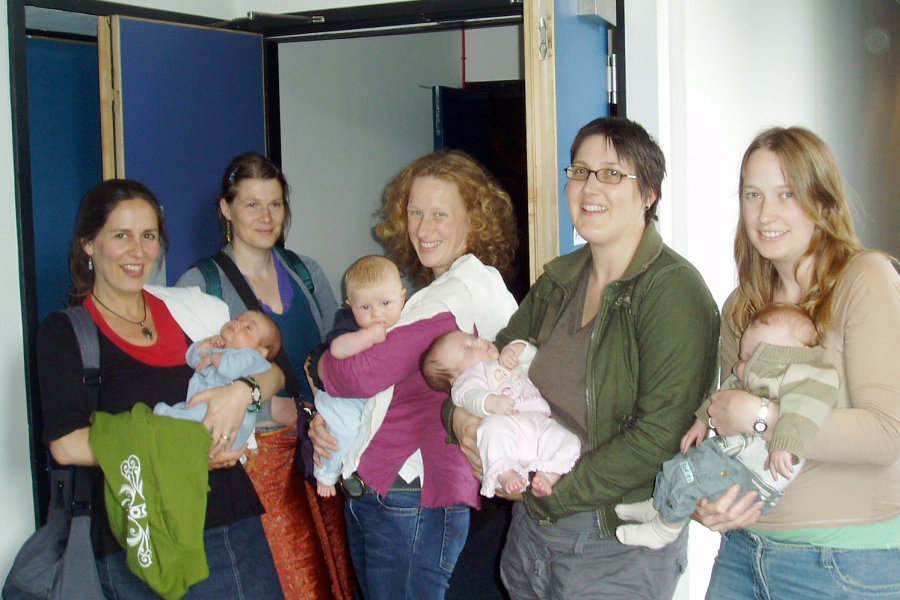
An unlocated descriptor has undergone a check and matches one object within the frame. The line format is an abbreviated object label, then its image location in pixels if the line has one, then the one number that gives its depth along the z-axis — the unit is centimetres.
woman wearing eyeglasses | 175
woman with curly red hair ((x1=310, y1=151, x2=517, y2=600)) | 214
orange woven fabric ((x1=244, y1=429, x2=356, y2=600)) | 282
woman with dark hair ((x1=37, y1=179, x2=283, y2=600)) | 224
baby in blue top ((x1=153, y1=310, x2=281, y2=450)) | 234
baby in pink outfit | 189
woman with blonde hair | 160
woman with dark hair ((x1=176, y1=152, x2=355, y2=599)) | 283
